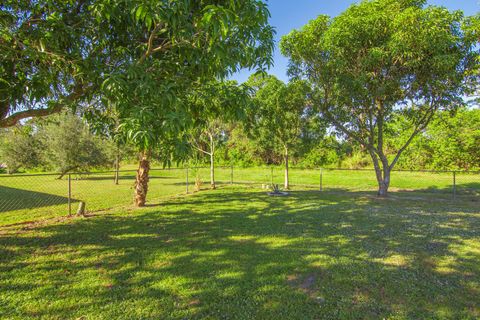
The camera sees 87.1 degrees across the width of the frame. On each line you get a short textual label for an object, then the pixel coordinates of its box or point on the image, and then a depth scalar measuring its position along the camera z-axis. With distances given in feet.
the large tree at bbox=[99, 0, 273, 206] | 8.50
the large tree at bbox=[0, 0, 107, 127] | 10.77
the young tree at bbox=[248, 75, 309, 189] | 38.90
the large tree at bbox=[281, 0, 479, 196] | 26.48
